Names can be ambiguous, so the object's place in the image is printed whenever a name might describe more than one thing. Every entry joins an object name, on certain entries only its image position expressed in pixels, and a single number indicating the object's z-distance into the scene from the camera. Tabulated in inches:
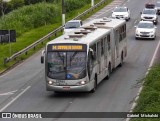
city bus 1033.5
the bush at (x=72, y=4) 3061.0
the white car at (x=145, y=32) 1894.7
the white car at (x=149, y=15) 2351.1
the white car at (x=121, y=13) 2418.8
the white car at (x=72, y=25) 1989.3
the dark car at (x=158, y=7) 2755.9
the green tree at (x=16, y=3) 3868.1
